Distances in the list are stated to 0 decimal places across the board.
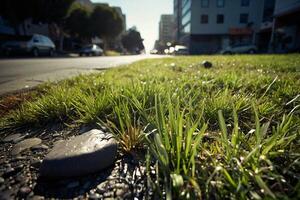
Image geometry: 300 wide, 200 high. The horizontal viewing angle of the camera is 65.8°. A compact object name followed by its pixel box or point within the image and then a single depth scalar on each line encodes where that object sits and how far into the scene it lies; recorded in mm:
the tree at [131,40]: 81000
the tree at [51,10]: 22578
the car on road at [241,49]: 23766
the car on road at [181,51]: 34969
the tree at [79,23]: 32938
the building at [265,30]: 31547
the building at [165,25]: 145912
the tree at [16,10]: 20203
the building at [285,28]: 19641
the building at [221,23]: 36781
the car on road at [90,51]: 26675
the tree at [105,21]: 36656
